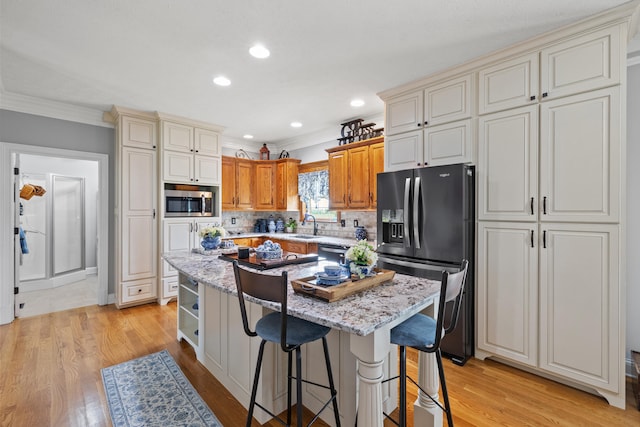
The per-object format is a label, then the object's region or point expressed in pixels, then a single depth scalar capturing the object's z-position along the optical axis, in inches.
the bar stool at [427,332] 49.6
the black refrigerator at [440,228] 97.6
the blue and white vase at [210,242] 112.8
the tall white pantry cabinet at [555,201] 78.0
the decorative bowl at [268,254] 88.9
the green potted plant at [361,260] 63.6
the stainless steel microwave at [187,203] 164.1
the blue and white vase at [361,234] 165.0
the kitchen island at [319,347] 46.1
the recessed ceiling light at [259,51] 92.9
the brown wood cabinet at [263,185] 202.1
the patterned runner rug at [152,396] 72.1
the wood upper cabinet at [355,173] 147.7
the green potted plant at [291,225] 217.2
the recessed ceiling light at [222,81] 115.0
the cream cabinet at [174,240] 159.9
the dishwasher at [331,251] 148.3
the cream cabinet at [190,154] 160.9
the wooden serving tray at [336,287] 52.9
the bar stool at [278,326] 47.8
